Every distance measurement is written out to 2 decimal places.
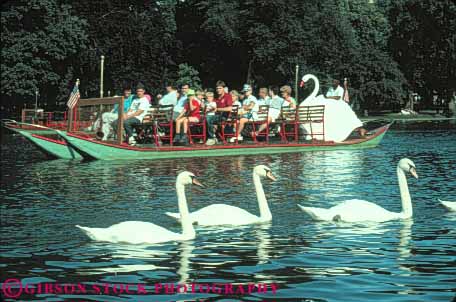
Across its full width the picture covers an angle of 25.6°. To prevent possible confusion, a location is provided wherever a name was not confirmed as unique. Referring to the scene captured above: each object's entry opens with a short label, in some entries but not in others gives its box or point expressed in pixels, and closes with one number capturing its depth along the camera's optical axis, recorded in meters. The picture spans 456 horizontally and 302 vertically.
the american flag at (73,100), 28.53
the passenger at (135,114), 27.53
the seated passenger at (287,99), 30.88
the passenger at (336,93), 32.88
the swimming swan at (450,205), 14.10
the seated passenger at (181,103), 28.58
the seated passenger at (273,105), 30.69
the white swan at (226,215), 12.86
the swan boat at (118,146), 26.52
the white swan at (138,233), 11.33
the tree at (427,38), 82.25
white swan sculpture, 31.76
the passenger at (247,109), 29.61
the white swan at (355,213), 13.09
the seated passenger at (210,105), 28.52
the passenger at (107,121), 27.46
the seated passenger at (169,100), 29.13
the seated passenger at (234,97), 30.08
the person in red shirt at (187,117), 27.92
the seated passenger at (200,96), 28.92
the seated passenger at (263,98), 31.98
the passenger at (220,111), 28.38
